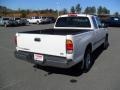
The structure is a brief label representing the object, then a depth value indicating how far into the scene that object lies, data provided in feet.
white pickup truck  8.31
